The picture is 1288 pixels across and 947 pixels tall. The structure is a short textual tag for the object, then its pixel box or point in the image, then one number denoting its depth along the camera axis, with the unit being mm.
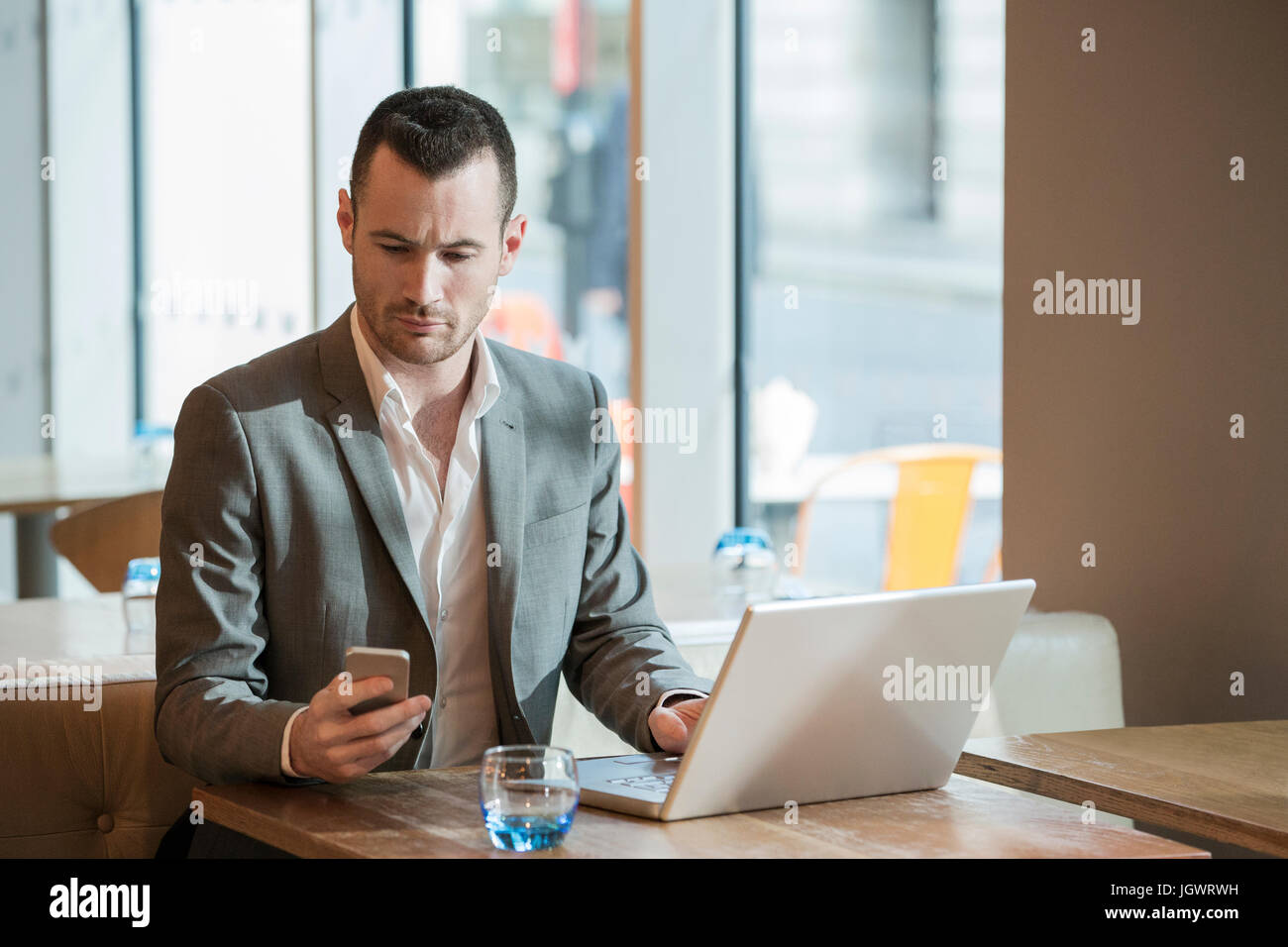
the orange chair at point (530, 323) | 7395
